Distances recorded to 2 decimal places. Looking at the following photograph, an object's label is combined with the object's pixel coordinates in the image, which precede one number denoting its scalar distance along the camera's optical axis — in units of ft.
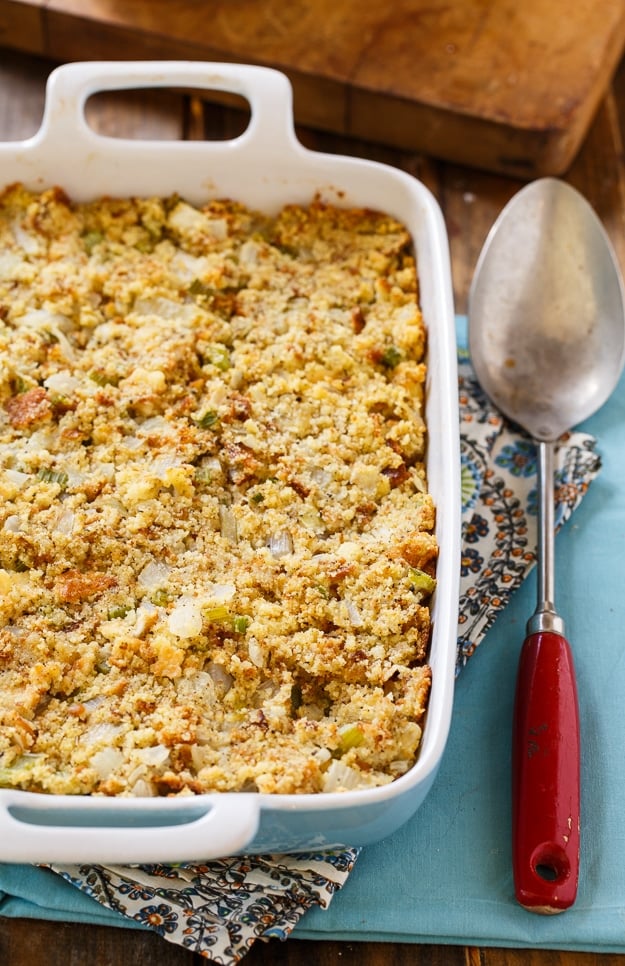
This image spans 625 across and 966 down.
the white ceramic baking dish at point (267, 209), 2.29
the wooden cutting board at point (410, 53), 3.29
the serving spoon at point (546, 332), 2.69
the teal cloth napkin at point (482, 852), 2.50
